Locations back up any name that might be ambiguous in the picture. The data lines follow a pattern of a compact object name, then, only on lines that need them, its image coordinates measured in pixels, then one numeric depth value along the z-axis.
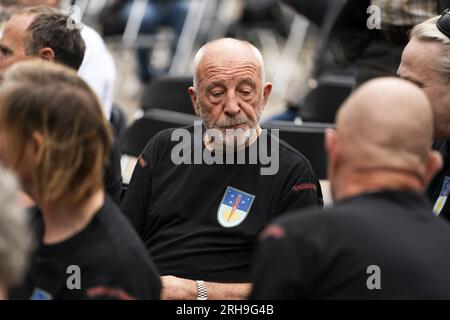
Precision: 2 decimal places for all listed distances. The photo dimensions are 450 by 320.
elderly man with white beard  4.82
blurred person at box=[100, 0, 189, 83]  15.78
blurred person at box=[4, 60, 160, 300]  3.28
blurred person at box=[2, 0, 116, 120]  6.62
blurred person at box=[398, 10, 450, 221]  4.95
